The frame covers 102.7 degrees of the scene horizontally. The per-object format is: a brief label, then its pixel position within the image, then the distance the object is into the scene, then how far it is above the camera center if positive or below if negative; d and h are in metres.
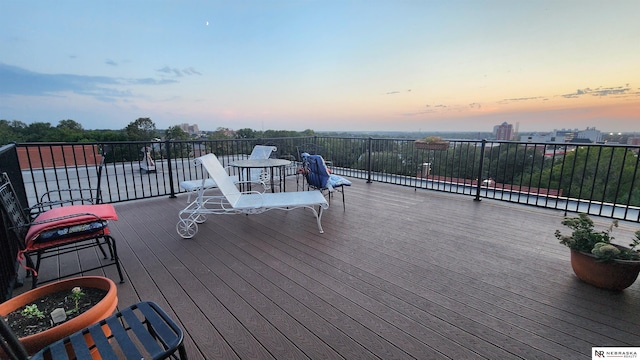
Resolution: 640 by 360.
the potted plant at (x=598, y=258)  1.97 -0.96
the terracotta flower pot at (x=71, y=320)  1.08 -0.82
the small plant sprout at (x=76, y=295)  1.34 -0.82
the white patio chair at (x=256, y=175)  4.09 -0.75
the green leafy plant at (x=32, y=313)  1.23 -0.83
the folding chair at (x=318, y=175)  3.96 -0.61
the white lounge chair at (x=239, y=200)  3.21 -0.83
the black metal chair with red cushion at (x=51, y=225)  1.94 -0.69
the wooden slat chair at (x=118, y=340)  0.92 -0.80
